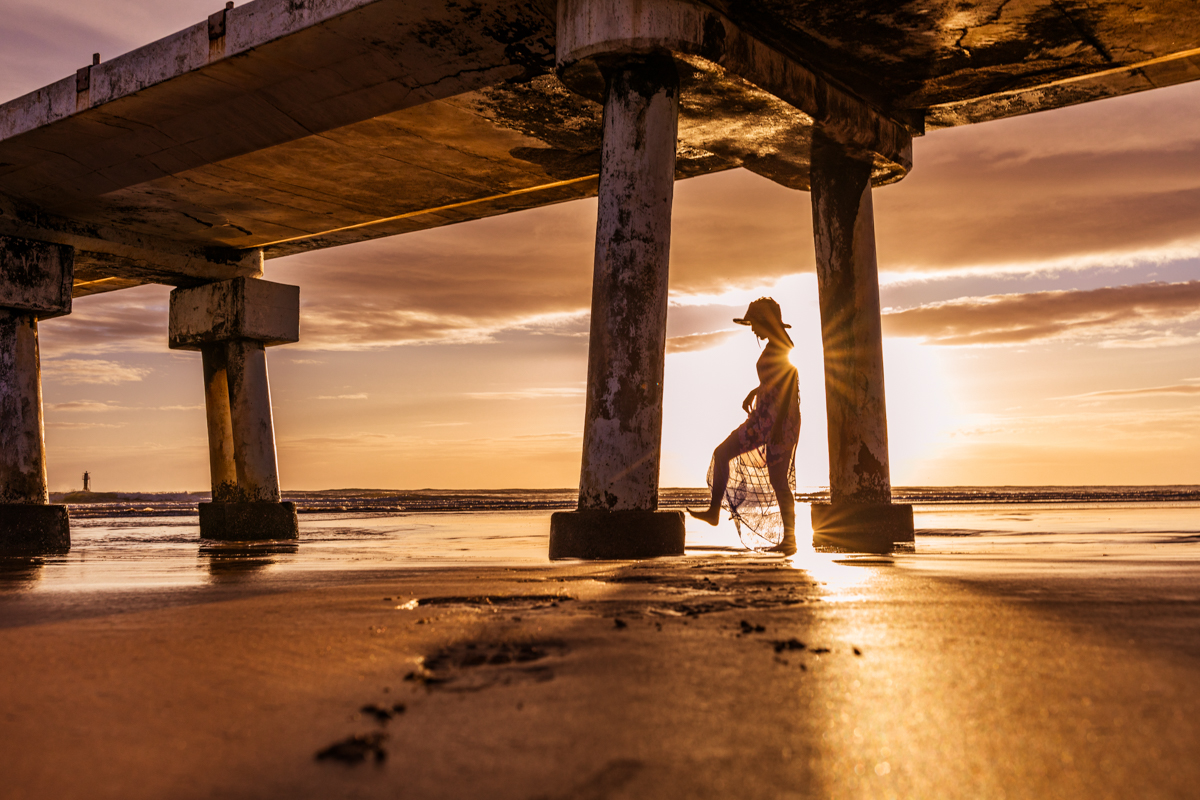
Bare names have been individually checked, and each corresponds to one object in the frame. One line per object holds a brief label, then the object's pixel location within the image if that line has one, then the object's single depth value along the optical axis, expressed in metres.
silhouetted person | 7.14
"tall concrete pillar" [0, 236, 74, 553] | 10.36
